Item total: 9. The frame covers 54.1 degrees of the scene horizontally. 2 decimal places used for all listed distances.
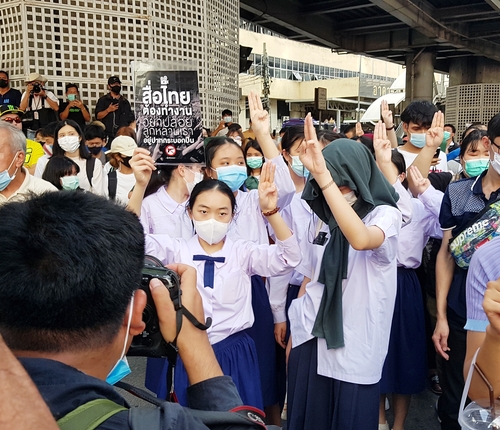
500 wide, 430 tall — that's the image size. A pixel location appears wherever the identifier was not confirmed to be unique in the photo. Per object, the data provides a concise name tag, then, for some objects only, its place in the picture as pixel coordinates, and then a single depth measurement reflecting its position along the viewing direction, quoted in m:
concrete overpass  13.16
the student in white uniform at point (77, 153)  4.63
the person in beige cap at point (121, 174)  4.21
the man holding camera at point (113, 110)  7.38
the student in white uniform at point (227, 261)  2.34
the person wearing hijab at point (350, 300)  2.18
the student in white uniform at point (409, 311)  2.88
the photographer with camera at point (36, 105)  6.89
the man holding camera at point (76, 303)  0.86
